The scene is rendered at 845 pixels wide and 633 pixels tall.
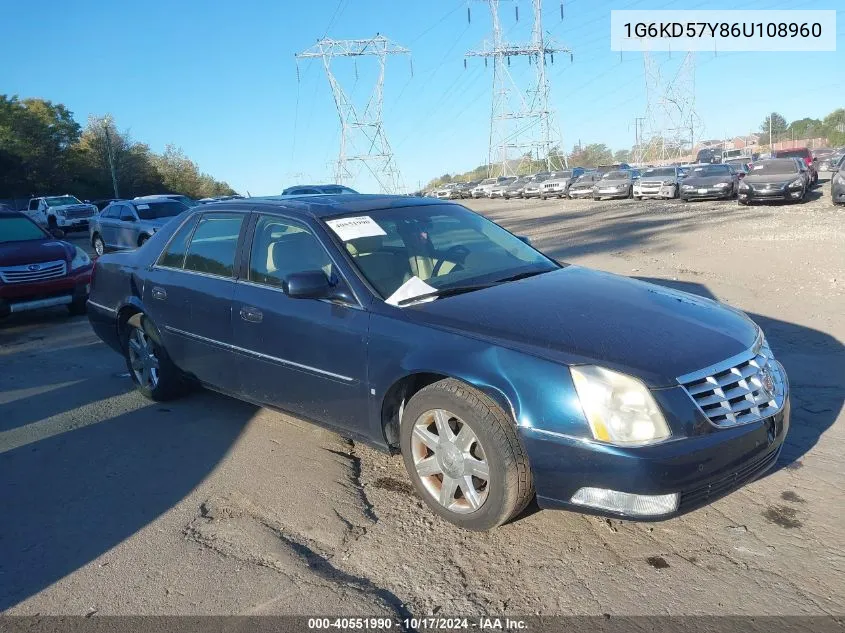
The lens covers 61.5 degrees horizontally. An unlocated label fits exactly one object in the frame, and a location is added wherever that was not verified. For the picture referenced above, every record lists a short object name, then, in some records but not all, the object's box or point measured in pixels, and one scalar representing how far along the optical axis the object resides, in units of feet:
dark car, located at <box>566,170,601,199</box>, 120.23
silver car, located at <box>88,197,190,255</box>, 53.98
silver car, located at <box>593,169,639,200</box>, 107.34
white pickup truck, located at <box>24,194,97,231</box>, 106.93
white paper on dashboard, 12.80
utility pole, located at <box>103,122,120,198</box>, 200.75
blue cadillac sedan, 10.02
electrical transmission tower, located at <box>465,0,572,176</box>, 192.54
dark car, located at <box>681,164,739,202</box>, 86.74
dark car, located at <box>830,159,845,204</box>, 63.21
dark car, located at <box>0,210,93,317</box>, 29.89
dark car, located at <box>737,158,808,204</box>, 73.10
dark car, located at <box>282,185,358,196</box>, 74.53
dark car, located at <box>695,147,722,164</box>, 157.02
